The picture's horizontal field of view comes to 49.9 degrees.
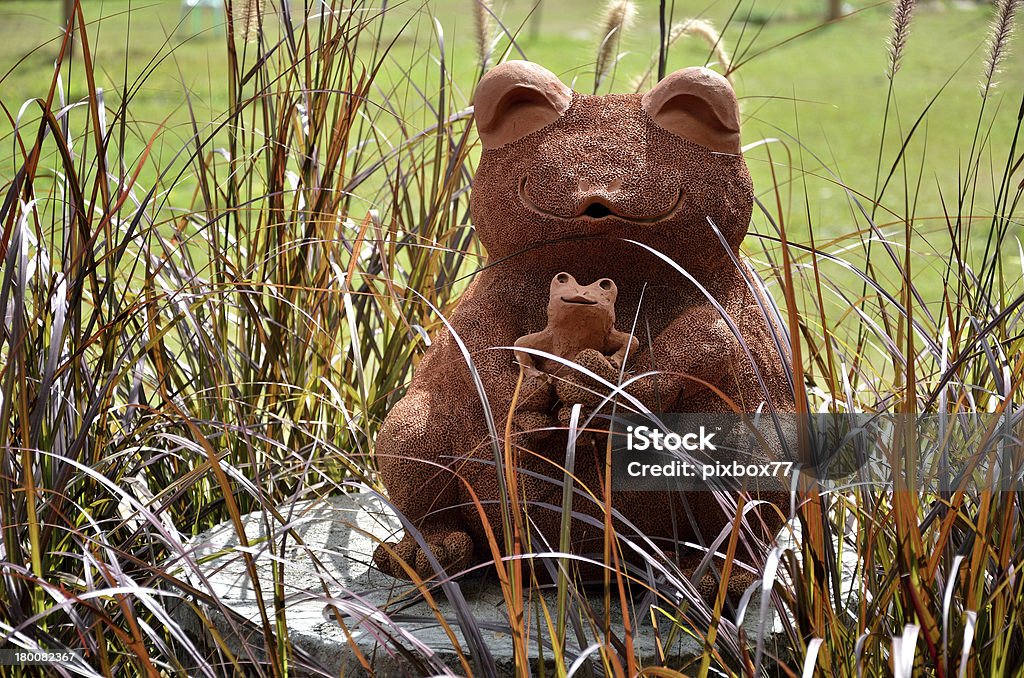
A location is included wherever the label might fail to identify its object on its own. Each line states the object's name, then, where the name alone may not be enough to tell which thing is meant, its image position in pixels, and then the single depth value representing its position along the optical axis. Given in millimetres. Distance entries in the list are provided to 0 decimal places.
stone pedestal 1573
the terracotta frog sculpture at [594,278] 1786
